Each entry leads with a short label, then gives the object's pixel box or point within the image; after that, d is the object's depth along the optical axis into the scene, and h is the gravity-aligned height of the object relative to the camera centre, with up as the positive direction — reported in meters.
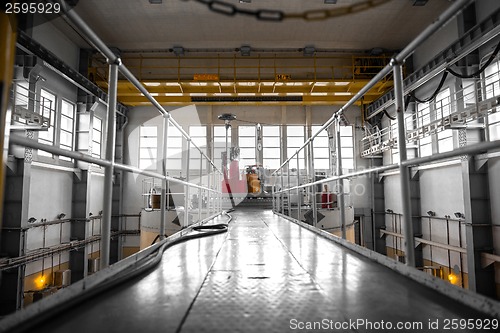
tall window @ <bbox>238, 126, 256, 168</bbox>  13.62 +2.12
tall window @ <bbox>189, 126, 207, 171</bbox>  13.38 +2.45
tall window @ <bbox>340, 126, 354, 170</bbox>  13.34 +2.01
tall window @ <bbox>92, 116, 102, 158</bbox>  11.33 +2.21
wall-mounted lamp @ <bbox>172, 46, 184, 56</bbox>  11.20 +5.24
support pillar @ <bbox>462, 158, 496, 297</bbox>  7.27 -0.81
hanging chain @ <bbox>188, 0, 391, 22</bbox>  1.16 +0.73
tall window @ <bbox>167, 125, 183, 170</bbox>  13.18 +1.87
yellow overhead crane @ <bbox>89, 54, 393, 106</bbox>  10.80 +3.96
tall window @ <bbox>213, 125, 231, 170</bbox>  13.42 +2.33
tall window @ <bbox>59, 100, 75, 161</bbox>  9.84 +2.34
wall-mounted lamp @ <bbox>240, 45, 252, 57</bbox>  11.22 +5.24
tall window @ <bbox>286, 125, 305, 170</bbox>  13.50 +2.48
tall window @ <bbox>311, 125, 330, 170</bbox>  13.68 +1.86
